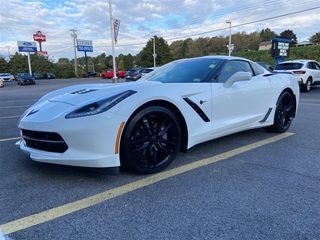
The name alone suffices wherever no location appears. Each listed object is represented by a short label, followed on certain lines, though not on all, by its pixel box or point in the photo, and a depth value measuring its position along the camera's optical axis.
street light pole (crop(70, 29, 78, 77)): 53.24
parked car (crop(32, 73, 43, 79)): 50.72
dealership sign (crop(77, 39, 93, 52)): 48.22
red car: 40.28
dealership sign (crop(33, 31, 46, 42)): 53.33
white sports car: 2.45
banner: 23.70
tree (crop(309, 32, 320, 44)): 53.68
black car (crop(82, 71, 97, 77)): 54.49
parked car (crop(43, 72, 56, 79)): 51.94
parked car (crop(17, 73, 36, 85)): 30.11
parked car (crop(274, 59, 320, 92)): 12.11
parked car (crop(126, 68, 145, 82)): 22.01
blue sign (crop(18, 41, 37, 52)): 45.00
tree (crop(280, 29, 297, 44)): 70.75
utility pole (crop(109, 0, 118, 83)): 23.16
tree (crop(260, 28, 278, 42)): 88.60
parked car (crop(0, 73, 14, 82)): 42.26
